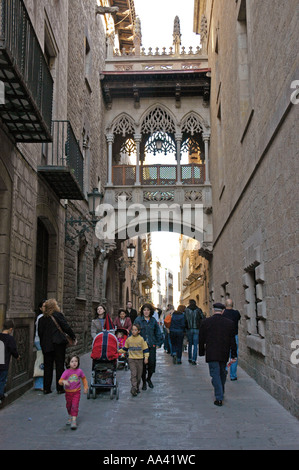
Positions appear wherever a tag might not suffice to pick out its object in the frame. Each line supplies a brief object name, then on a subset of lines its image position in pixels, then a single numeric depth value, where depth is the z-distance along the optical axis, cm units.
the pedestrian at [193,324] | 1276
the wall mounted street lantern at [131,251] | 2091
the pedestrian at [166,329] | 1475
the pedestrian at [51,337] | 823
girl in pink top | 563
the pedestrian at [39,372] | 846
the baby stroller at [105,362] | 788
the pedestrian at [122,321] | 1142
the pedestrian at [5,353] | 634
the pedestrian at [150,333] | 888
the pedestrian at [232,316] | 937
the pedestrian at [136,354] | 811
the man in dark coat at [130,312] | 1369
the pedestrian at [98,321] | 876
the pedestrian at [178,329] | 1255
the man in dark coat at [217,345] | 710
